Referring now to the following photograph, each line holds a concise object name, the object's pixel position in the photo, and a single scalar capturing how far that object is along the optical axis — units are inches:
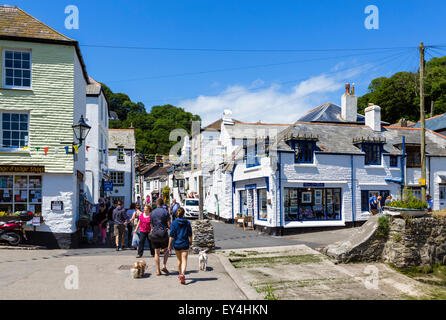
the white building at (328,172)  811.4
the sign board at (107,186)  1113.1
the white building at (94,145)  1027.3
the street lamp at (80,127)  564.7
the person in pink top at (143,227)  479.8
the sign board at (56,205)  579.2
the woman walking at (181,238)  358.3
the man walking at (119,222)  547.5
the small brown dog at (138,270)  367.9
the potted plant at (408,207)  538.6
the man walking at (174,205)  726.7
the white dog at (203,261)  414.3
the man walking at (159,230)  383.6
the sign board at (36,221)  560.7
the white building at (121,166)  1518.2
